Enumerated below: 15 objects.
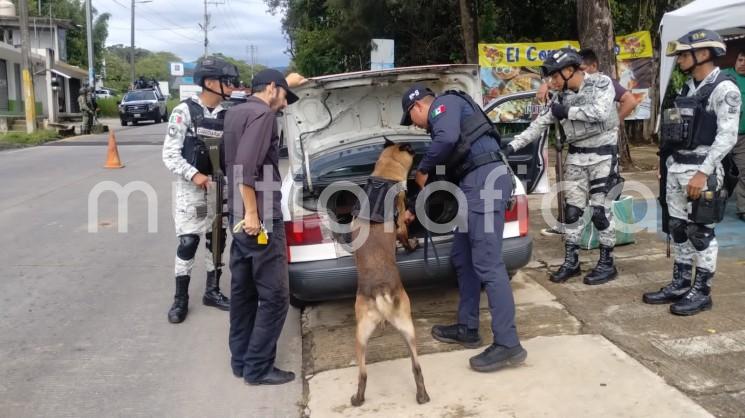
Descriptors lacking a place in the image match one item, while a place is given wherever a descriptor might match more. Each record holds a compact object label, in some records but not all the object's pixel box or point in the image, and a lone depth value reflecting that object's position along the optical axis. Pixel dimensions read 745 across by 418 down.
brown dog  3.24
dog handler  3.58
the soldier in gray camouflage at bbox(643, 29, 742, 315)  4.04
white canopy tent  7.39
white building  26.35
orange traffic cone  13.24
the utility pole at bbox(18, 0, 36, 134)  20.67
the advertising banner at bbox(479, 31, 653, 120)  13.11
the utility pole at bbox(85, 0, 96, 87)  30.58
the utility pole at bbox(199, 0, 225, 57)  71.75
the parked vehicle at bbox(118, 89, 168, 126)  29.78
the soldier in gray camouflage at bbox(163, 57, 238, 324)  4.54
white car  4.00
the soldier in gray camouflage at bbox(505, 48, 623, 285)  4.65
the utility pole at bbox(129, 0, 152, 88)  42.97
